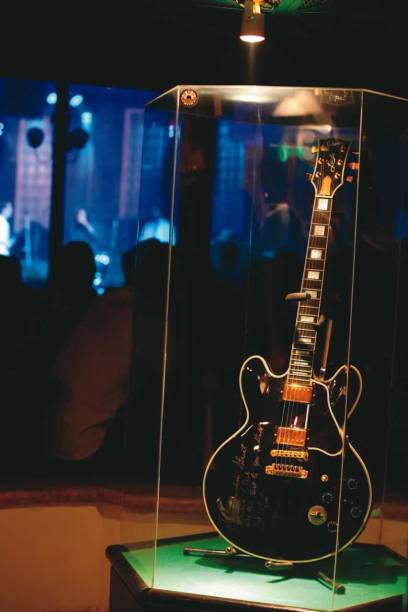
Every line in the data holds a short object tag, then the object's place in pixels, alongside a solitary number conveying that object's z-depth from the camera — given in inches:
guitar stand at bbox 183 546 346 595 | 90.4
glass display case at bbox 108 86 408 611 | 90.1
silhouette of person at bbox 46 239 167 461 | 129.2
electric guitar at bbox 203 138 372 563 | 88.7
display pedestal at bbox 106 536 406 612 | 88.0
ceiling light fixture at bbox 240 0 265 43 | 102.7
